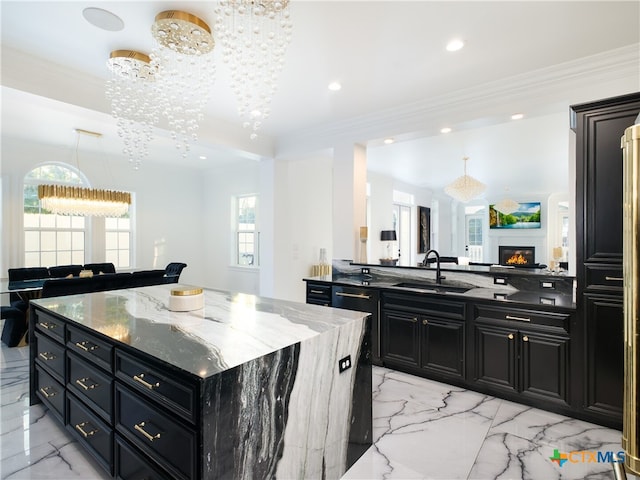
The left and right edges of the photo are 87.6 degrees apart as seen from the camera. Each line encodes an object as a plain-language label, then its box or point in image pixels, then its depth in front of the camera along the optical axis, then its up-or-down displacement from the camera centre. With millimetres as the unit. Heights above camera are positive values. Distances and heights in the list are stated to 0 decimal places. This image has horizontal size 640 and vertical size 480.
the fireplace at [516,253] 11086 -384
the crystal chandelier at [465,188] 6594 +1066
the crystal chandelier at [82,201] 4914 +629
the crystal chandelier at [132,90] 2828 +1507
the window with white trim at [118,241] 6527 +2
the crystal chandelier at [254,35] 2004 +1490
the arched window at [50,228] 5570 +226
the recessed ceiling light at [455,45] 2604 +1563
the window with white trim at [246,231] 7105 +223
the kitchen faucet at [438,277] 3606 -385
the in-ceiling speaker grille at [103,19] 2279 +1570
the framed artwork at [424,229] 9945 +387
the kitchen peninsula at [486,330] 2516 -762
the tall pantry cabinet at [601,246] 2270 -30
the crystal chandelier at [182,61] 2309 +1520
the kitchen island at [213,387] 1319 -694
